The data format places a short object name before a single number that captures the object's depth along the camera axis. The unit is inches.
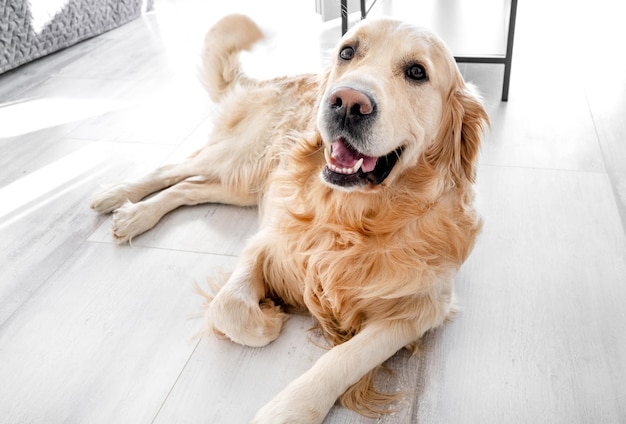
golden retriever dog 53.5
